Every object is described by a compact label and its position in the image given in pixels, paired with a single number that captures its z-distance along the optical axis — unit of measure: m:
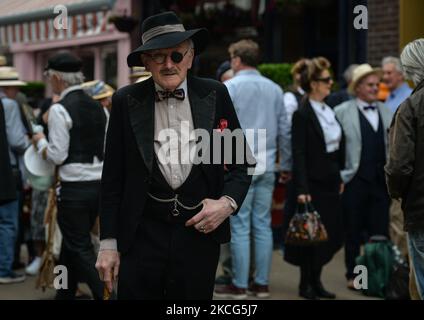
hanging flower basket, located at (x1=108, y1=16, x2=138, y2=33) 14.22
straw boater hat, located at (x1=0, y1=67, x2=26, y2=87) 9.18
